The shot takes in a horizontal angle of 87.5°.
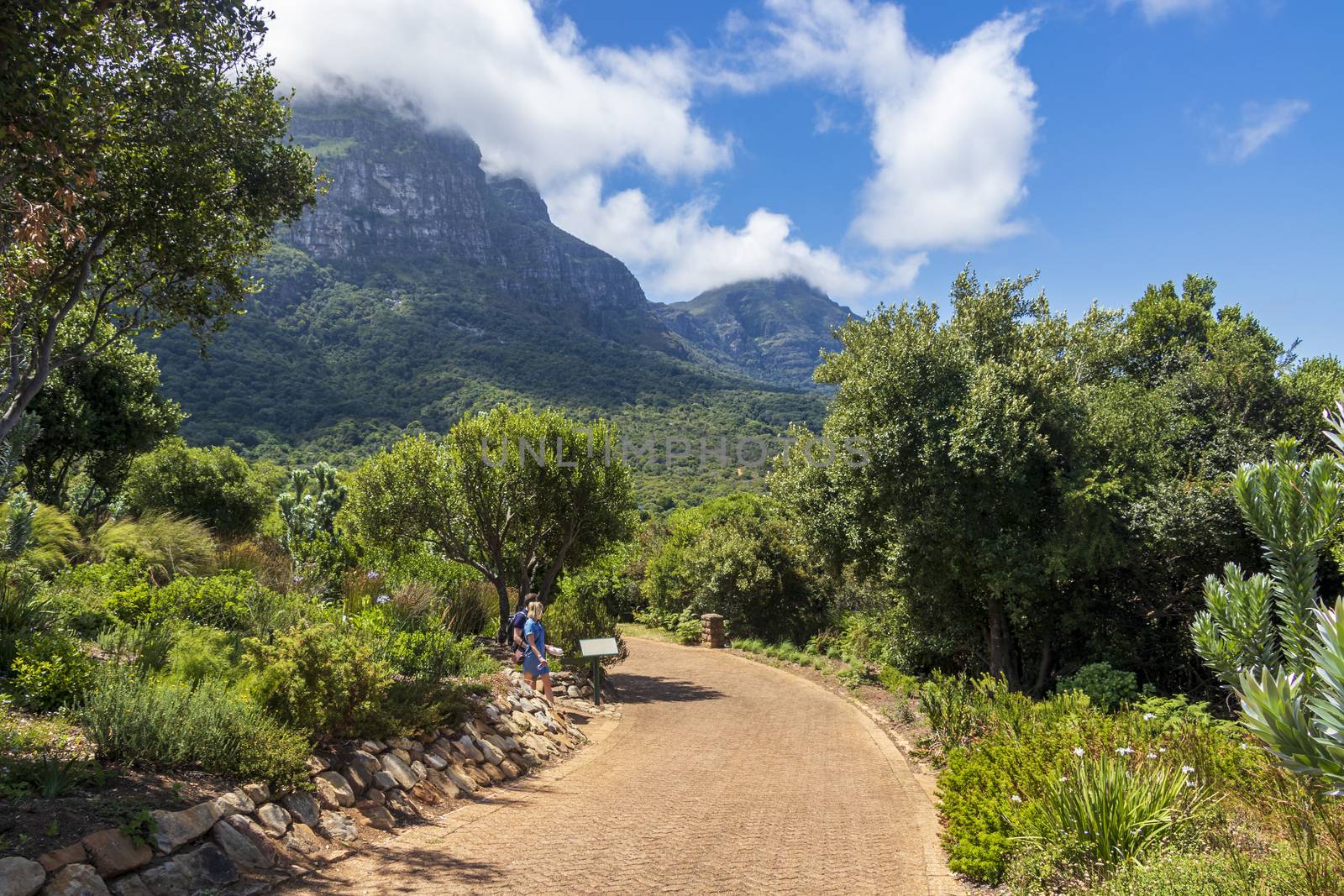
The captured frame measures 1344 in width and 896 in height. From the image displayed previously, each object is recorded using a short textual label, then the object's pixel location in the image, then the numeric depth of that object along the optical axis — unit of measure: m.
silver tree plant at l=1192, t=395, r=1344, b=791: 5.07
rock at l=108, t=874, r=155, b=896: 4.02
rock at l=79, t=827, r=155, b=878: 4.07
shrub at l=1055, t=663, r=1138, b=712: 10.32
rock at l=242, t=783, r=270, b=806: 5.28
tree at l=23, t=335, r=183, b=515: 17.00
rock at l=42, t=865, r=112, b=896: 3.79
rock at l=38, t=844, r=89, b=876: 3.85
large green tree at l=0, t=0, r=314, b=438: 5.66
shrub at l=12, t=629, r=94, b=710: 5.55
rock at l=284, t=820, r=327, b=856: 5.25
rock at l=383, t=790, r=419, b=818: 6.38
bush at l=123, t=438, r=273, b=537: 25.27
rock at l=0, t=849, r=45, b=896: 3.62
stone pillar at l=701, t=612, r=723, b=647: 23.14
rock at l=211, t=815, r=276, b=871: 4.76
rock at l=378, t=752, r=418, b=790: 6.66
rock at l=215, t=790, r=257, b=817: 4.96
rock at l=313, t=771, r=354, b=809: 5.87
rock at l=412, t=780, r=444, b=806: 6.75
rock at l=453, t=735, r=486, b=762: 7.87
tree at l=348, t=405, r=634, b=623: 14.97
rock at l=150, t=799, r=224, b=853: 4.41
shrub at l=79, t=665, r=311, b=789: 5.29
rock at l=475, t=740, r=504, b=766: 8.15
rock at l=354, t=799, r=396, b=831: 6.04
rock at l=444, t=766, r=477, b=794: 7.34
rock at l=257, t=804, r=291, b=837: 5.19
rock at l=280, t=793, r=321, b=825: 5.53
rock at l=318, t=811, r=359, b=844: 5.61
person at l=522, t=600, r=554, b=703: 11.07
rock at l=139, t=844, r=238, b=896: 4.22
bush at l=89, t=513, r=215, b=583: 11.20
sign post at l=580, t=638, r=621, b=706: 11.58
